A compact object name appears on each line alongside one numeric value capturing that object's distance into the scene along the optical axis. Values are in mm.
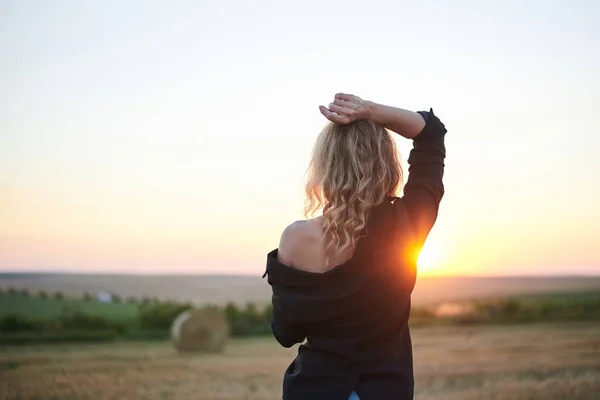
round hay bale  14500
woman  2398
